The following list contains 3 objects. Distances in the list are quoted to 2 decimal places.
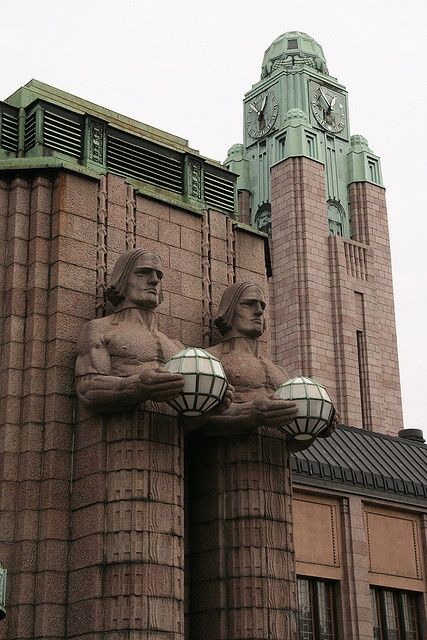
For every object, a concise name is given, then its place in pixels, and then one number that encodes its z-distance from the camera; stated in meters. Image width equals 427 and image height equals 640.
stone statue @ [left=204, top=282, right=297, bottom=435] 17.36
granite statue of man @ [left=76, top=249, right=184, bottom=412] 16.02
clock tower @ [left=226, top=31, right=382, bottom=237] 81.00
